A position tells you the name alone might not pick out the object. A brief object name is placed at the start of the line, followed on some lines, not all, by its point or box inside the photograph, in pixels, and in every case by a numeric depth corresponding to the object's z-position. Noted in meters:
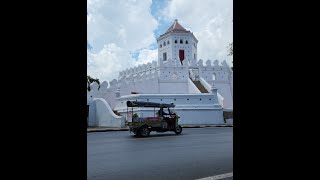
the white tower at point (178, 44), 50.25
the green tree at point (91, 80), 34.32
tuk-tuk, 14.93
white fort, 25.31
